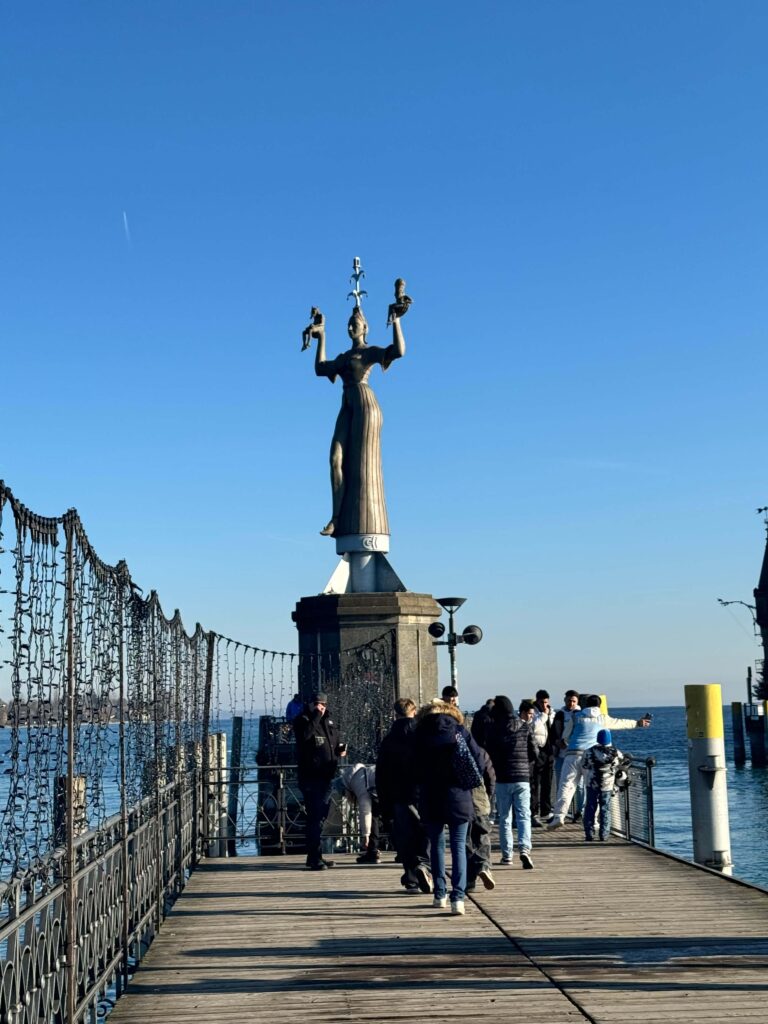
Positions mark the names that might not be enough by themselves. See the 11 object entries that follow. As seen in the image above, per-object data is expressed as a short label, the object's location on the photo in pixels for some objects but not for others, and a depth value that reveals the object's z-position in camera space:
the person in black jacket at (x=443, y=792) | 10.53
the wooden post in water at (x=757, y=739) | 78.44
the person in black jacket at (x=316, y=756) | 13.48
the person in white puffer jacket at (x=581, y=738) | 15.24
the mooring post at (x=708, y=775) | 13.57
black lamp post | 22.31
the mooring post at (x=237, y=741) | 29.07
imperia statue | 30.52
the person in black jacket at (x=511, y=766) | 13.30
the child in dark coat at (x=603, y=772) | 14.74
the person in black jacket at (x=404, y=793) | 11.80
